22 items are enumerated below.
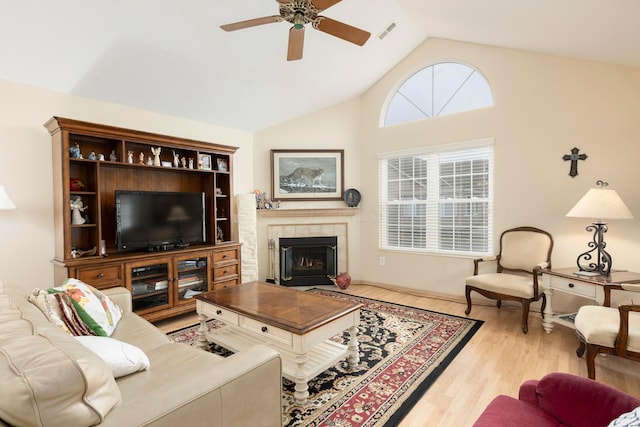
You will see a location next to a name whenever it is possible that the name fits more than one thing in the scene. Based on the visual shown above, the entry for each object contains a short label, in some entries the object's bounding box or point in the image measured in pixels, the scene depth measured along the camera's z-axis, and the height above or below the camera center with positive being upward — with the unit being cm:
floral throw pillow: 188 -61
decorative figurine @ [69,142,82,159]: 300 +54
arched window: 408 +155
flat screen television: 326 -14
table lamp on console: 276 -8
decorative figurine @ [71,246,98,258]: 299 -43
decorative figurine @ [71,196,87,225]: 304 -2
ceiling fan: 199 +126
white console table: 260 -72
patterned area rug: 192 -127
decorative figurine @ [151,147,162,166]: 357 +60
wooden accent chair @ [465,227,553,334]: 313 -74
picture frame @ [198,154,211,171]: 403 +60
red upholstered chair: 115 -79
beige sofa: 79 -57
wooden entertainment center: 291 +0
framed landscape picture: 502 +52
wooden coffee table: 203 -84
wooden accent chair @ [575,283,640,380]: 206 -89
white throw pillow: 143 -70
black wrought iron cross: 335 +49
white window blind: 407 +9
